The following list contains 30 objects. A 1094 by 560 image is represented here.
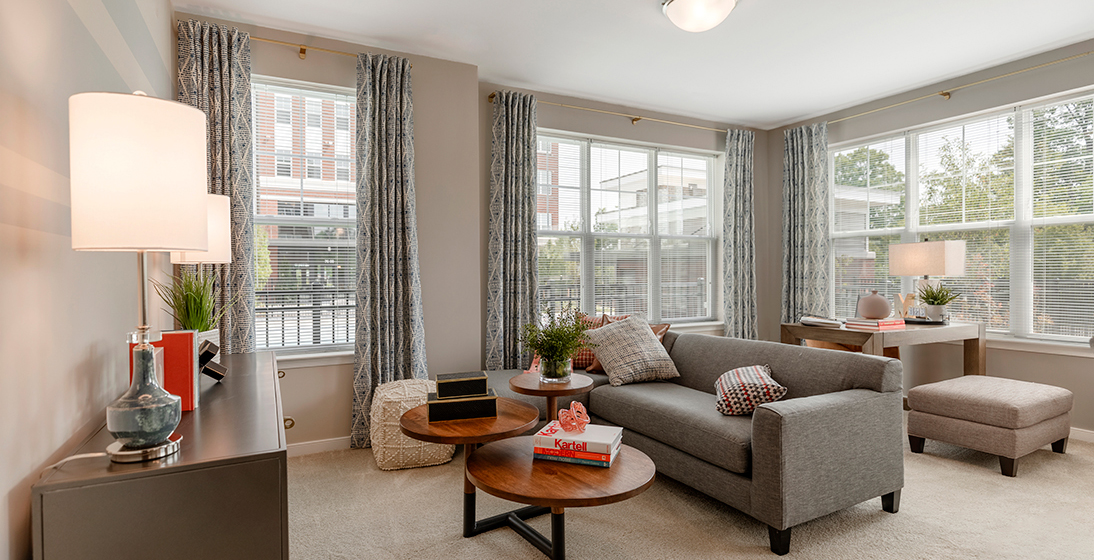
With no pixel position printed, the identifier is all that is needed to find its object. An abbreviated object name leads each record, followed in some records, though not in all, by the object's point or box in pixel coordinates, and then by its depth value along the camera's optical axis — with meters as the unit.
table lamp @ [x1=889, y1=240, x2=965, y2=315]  3.64
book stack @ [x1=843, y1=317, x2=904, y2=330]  3.46
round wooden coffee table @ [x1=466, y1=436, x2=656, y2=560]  1.64
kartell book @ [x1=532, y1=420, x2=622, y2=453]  1.89
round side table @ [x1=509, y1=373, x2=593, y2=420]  2.46
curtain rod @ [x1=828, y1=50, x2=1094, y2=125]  3.49
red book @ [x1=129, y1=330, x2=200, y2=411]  1.55
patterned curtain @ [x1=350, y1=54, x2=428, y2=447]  3.34
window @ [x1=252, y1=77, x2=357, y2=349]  3.31
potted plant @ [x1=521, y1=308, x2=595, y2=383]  2.53
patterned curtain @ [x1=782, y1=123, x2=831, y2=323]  4.92
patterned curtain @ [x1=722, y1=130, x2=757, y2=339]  5.16
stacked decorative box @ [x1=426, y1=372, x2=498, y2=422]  2.11
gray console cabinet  0.96
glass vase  2.54
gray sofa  2.09
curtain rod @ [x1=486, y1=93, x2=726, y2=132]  4.69
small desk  3.42
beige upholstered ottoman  2.88
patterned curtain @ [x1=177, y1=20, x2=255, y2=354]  2.92
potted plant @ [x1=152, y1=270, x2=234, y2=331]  2.13
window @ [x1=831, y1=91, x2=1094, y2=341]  3.56
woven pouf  3.02
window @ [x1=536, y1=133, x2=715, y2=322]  4.49
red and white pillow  2.54
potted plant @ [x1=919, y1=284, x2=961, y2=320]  3.77
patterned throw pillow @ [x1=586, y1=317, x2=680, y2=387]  3.29
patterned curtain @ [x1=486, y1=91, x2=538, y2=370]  3.99
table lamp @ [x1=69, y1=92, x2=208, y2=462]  1.00
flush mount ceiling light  2.69
